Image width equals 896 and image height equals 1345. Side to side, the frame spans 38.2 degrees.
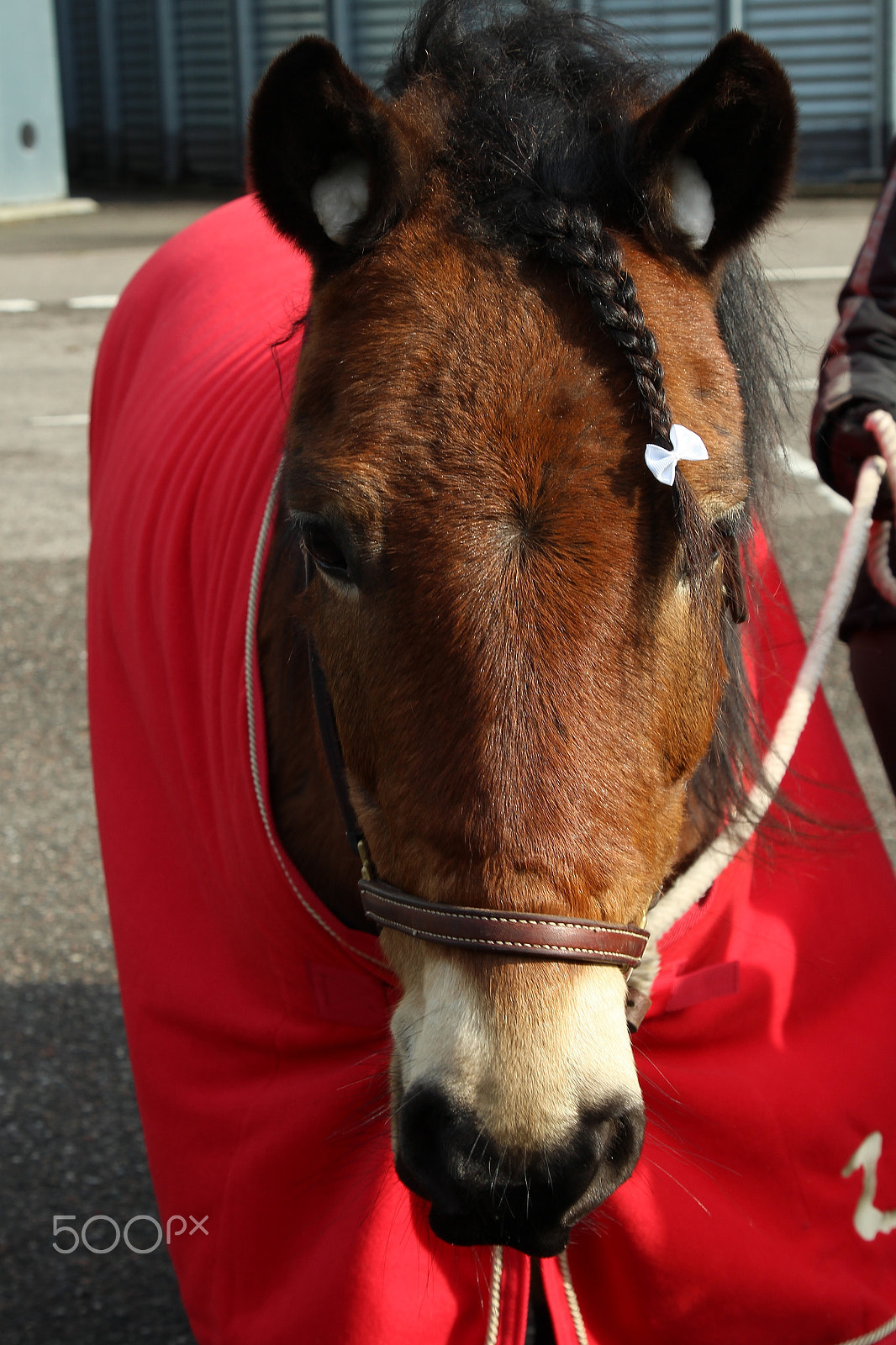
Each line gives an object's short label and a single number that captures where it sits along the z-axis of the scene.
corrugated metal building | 17.69
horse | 1.43
